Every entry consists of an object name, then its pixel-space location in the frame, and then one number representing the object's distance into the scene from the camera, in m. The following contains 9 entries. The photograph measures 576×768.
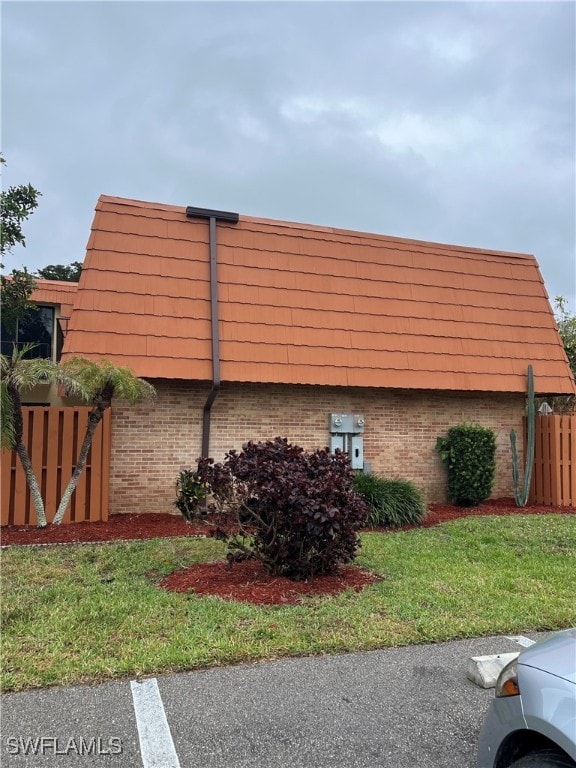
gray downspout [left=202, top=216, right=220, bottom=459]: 9.67
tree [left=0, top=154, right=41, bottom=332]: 12.67
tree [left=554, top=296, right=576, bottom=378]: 17.51
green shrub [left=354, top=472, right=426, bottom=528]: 9.09
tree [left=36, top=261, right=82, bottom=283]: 34.84
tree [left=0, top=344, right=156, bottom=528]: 7.53
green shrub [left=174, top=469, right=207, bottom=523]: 9.04
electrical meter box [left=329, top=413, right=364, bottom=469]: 10.77
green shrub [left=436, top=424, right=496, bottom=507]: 10.79
